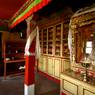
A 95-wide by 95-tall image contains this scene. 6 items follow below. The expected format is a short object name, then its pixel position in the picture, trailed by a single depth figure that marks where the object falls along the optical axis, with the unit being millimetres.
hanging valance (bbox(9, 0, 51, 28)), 1662
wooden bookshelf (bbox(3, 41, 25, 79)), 3850
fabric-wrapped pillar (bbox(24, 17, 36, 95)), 2282
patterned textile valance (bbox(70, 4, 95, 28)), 1802
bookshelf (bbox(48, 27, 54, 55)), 3394
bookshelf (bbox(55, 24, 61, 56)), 3038
